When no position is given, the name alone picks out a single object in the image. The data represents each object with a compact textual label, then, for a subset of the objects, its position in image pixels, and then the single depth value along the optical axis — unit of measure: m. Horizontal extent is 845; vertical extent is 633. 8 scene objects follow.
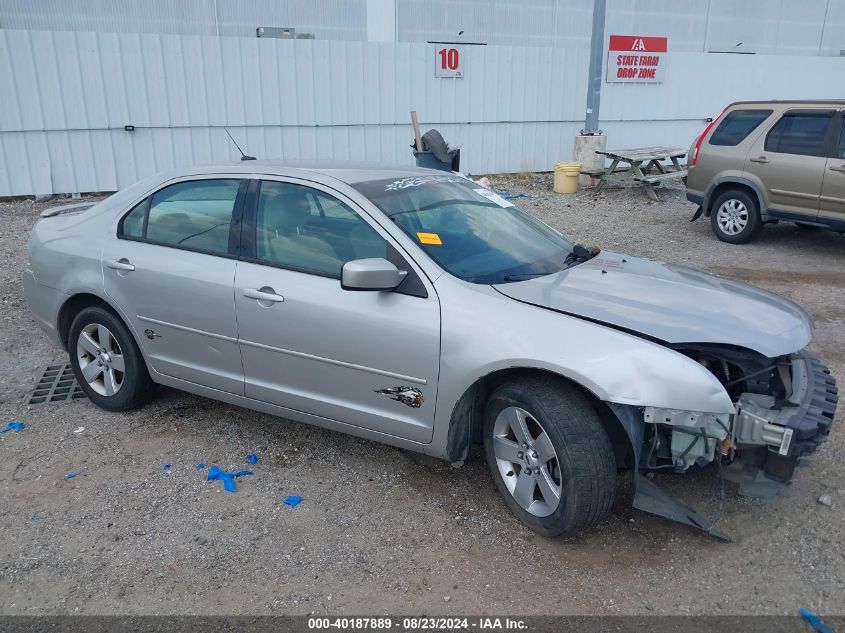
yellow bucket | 13.39
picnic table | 12.76
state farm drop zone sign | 16.00
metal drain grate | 4.91
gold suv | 8.35
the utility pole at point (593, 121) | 13.04
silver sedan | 3.03
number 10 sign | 13.83
